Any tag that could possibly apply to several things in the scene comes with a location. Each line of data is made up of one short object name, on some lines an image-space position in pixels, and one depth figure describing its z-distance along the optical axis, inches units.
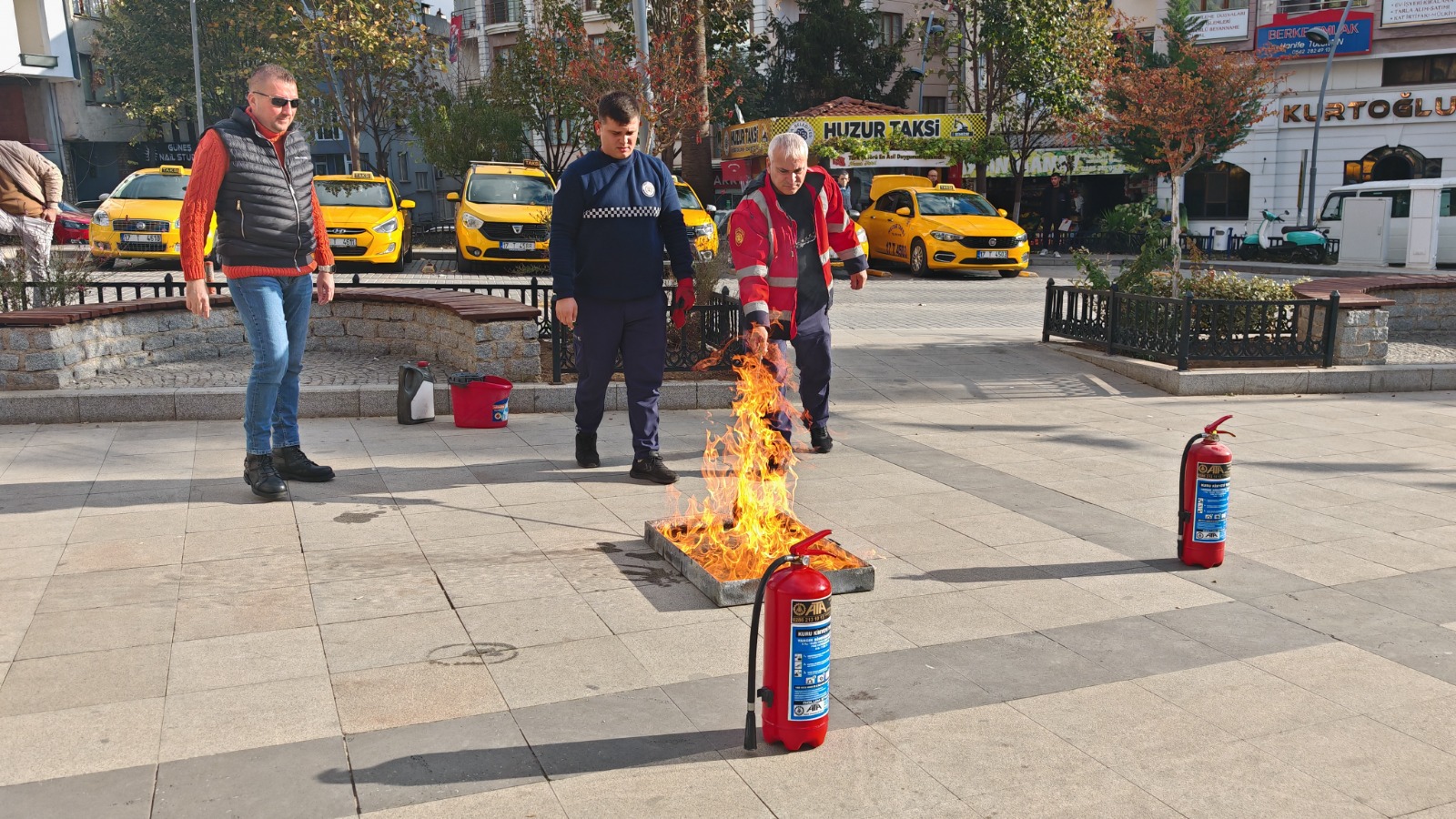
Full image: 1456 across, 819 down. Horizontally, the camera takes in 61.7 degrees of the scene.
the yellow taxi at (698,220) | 666.8
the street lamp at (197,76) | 1643.7
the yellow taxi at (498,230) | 749.9
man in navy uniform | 255.9
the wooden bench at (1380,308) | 427.8
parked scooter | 1192.8
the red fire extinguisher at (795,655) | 138.3
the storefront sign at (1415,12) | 1364.4
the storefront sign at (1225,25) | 1469.0
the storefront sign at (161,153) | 2065.7
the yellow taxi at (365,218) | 758.5
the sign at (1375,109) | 1379.2
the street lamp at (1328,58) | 1332.9
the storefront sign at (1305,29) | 1407.5
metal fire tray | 190.7
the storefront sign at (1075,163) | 1455.1
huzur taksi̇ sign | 1186.6
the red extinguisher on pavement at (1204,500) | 208.4
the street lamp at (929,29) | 1502.5
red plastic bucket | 325.1
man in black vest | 239.5
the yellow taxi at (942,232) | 898.7
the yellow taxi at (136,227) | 750.5
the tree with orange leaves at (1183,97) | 524.4
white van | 1046.4
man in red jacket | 271.1
